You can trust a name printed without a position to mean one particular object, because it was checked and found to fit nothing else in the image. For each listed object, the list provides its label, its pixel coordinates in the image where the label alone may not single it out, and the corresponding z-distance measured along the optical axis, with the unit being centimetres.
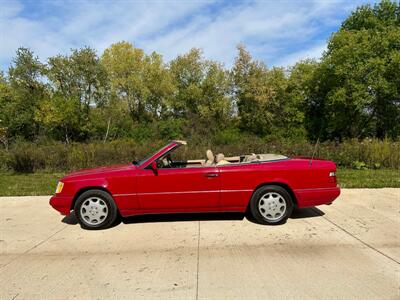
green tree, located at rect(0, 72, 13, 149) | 2694
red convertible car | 507
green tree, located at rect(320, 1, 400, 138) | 2912
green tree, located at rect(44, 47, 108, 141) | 3104
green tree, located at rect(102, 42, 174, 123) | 4228
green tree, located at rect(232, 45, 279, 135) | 3666
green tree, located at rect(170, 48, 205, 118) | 4491
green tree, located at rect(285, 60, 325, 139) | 3825
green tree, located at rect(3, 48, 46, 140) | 2866
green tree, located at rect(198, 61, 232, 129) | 4078
